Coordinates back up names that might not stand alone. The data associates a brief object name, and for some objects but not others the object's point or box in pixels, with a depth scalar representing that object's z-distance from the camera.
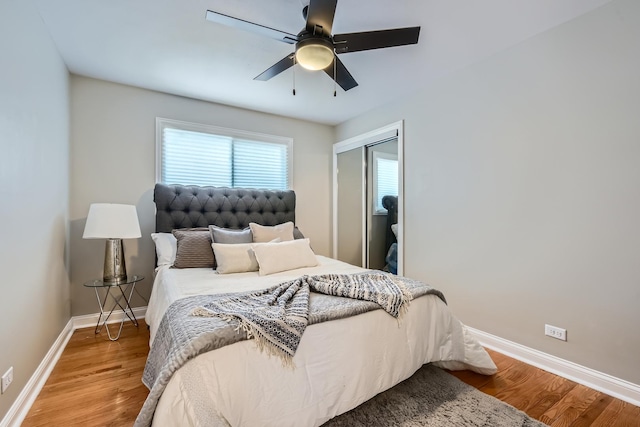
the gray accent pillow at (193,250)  2.65
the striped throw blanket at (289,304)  1.31
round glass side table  2.92
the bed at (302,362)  1.12
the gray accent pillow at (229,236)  2.81
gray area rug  1.61
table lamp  2.56
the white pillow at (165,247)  2.77
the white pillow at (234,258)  2.50
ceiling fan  1.68
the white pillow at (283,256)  2.46
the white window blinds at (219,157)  3.39
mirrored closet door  3.58
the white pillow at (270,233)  2.98
